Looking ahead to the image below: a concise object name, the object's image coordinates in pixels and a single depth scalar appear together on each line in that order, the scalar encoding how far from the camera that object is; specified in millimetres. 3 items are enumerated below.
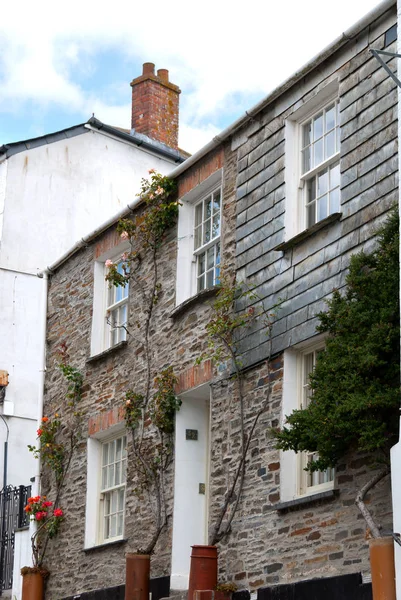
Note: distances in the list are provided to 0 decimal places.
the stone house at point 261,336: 11953
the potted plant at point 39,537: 17312
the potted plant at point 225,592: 12844
